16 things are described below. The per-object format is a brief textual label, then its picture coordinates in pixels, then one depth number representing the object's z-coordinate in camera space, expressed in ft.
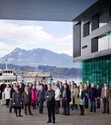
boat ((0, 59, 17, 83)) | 128.99
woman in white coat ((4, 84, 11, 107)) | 52.87
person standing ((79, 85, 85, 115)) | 42.99
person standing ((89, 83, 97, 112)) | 46.71
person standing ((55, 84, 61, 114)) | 42.46
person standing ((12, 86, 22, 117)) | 41.00
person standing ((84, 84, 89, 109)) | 50.70
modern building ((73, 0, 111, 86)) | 100.56
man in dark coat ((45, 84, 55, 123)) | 35.66
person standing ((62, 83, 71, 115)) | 42.95
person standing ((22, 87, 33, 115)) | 43.51
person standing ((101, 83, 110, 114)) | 45.18
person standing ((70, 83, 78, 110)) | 47.49
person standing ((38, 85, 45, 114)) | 45.63
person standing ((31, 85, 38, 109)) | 49.70
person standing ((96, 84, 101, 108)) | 49.65
